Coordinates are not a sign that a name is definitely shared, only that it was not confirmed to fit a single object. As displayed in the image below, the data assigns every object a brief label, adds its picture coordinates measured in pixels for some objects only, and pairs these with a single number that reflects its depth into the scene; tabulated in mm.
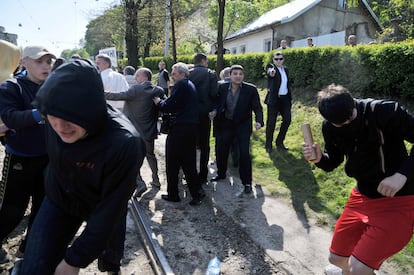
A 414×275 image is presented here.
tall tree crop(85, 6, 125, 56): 24812
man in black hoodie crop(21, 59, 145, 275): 1715
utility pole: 20997
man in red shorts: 2486
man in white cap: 3162
